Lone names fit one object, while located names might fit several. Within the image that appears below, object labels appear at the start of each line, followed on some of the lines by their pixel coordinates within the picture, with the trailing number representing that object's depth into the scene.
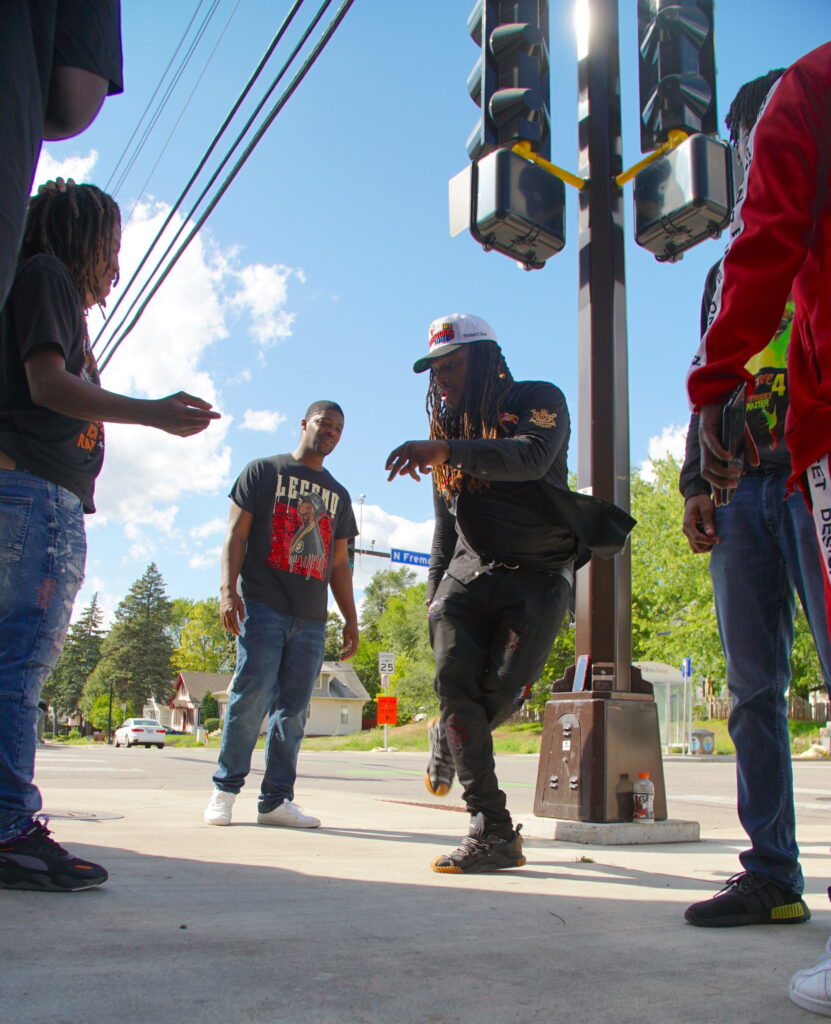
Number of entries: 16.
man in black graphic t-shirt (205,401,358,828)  4.16
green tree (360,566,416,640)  91.12
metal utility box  3.94
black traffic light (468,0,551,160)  4.88
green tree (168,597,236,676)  85.12
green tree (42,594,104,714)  94.56
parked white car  45.28
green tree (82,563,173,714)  85.50
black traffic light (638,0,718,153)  4.91
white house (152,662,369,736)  71.19
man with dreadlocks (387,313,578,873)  2.98
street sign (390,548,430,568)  21.84
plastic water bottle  3.98
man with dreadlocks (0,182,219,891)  2.24
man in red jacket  1.69
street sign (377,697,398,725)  26.59
